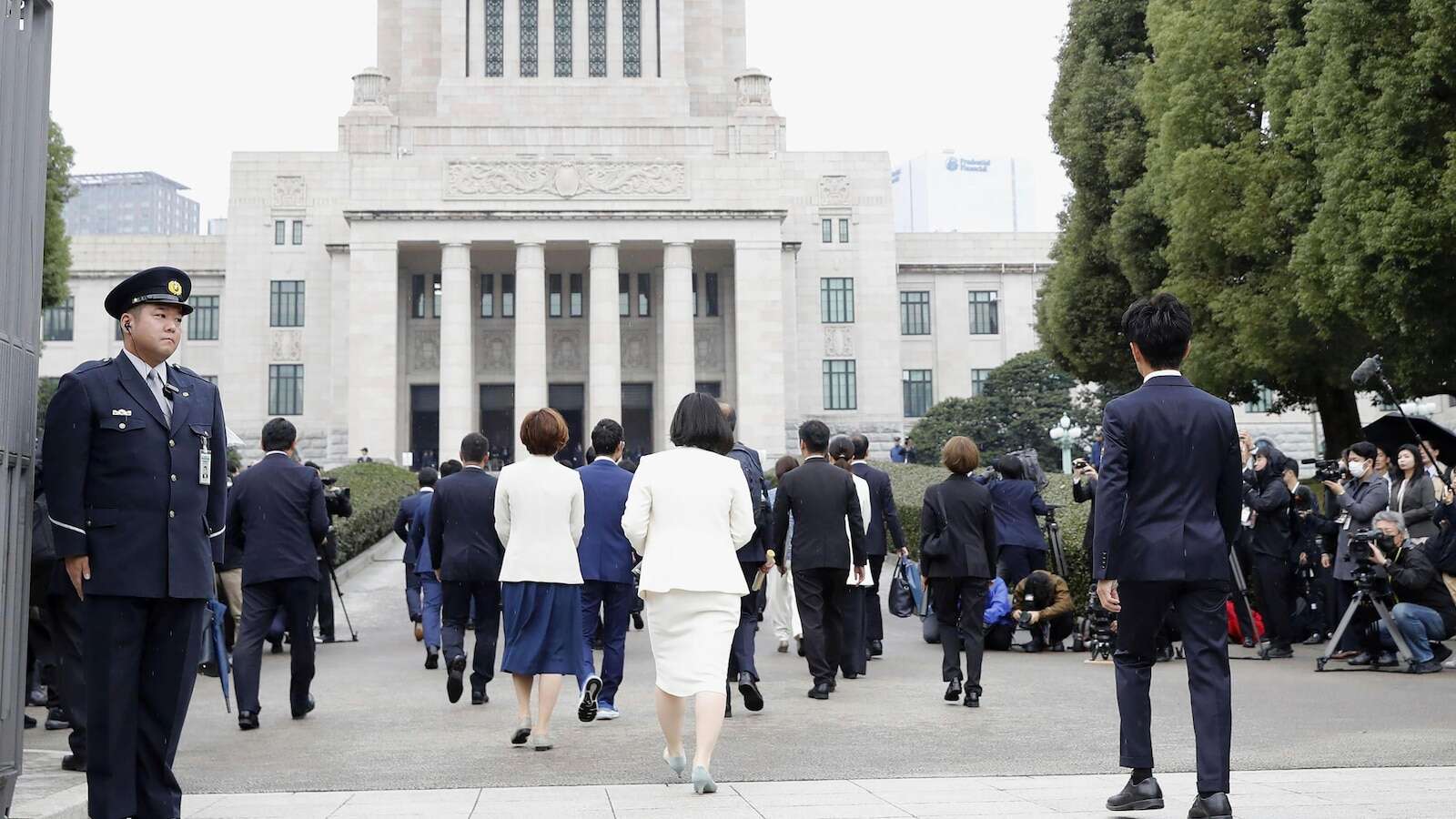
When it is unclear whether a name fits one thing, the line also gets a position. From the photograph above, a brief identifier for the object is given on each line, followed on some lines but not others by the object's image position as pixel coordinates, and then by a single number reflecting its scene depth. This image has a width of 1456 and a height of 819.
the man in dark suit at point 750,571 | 9.64
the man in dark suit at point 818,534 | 10.75
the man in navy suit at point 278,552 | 9.55
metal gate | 5.50
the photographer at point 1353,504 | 12.42
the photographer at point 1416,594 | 12.16
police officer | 5.55
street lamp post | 39.50
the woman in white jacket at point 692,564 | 6.93
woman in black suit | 10.44
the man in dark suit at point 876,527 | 12.18
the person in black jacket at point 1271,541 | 13.08
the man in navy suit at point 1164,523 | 6.24
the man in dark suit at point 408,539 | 14.96
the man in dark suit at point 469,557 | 10.33
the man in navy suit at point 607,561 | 9.83
